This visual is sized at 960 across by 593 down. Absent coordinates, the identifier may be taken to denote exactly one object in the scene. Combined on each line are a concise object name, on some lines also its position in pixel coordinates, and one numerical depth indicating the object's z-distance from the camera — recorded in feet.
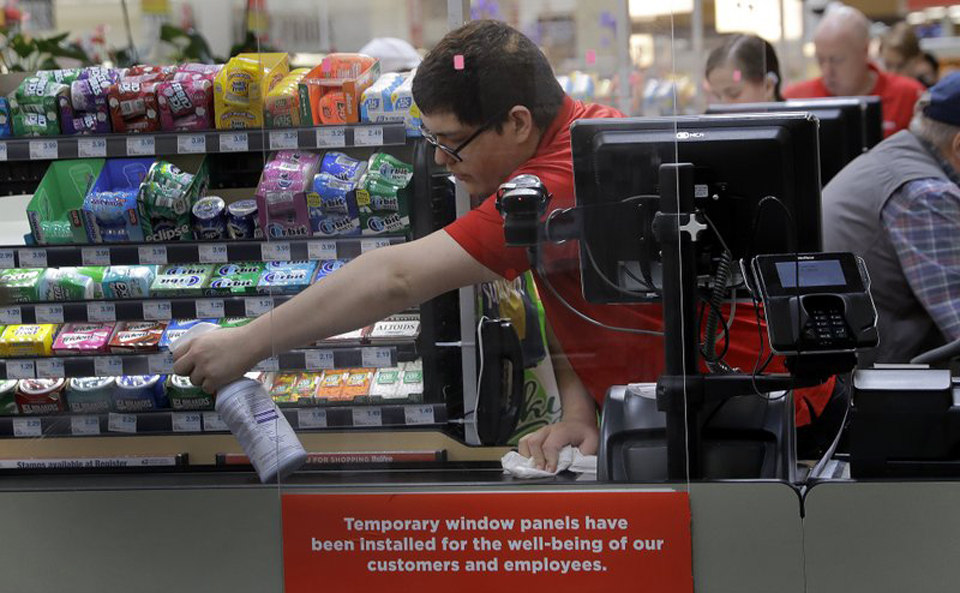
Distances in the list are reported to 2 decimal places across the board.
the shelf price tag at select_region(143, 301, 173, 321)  20.06
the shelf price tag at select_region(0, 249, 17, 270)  20.53
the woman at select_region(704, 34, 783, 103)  35.45
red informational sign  16.83
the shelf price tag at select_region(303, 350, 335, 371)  18.03
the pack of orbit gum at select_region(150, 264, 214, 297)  20.15
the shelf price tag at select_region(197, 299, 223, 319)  19.79
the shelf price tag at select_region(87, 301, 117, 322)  20.29
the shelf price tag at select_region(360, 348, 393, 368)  18.06
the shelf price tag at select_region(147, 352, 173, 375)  20.30
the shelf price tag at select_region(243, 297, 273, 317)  19.55
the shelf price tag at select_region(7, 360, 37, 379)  20.85
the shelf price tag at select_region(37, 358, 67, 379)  20.72
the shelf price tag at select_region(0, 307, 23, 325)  20.33
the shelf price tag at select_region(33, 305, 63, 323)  20.25
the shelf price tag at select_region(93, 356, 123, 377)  20.44
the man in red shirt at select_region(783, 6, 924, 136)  41.29
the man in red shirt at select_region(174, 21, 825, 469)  16.71
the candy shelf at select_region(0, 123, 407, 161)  17.53
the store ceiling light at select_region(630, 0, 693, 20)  16.81
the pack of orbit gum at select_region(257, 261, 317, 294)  18.10
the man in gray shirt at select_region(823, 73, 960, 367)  22.25
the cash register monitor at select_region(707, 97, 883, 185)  26.61
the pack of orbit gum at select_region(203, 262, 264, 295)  19.83
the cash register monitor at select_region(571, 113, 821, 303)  16.47
